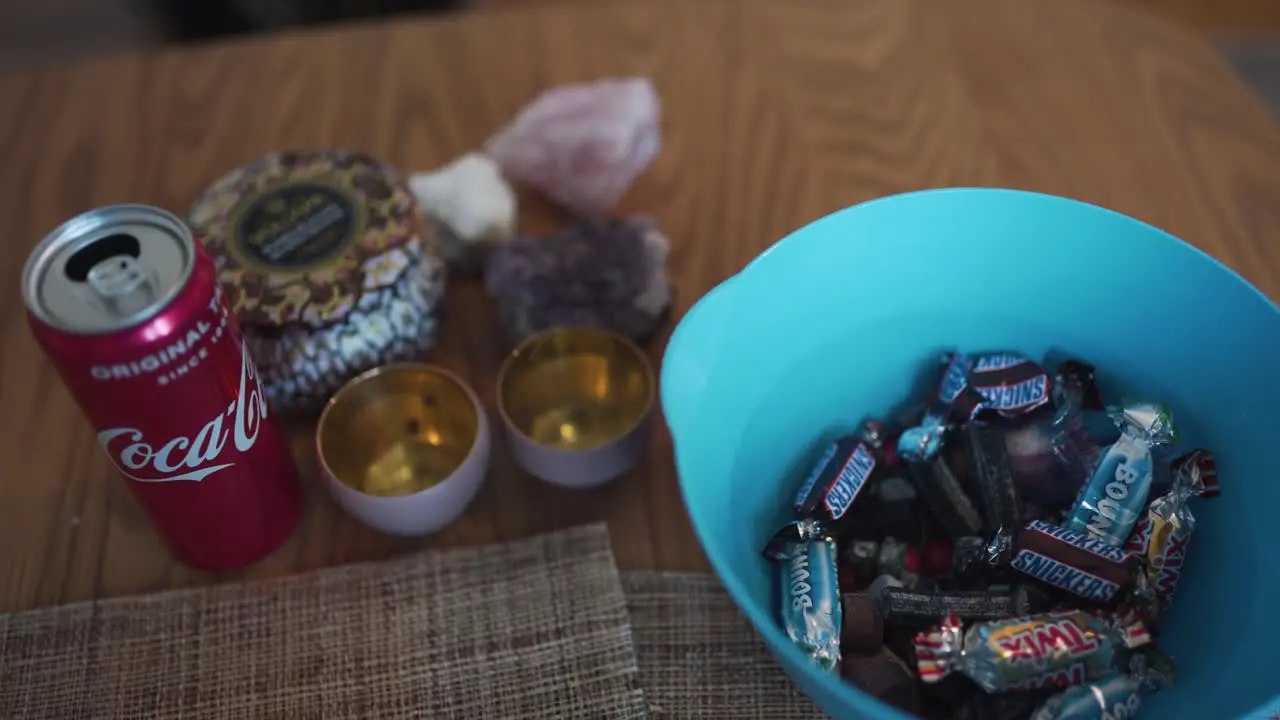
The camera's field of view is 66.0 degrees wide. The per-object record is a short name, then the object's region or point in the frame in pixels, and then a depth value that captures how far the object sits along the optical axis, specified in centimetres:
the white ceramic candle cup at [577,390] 75
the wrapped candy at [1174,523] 62
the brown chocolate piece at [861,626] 61
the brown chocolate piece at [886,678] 58
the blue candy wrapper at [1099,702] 56
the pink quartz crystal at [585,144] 90
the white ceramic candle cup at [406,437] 71
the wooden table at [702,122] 85
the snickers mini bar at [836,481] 64
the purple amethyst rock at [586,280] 80
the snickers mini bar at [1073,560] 61
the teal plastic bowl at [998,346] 58
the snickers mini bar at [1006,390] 67
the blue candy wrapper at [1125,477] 62
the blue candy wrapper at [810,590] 59
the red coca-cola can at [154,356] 53
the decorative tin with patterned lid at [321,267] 74
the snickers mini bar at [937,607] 61
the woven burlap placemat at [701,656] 65
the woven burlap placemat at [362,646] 66
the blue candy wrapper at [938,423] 68
